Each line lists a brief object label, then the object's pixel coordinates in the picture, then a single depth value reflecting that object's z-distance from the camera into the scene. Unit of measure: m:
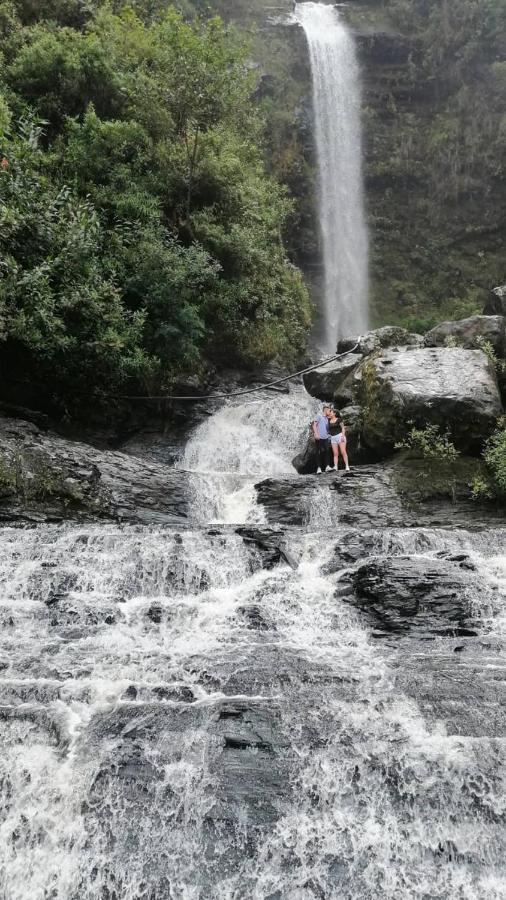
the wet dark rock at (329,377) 15.70
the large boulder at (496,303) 15.30
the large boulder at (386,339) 16.50
